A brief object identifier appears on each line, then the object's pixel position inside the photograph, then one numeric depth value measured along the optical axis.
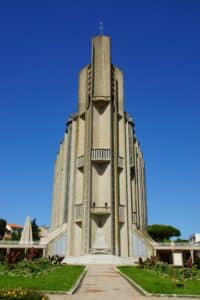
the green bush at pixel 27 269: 13.96
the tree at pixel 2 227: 78.25
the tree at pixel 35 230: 69.31
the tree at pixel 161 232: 75.38
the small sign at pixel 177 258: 34.53
